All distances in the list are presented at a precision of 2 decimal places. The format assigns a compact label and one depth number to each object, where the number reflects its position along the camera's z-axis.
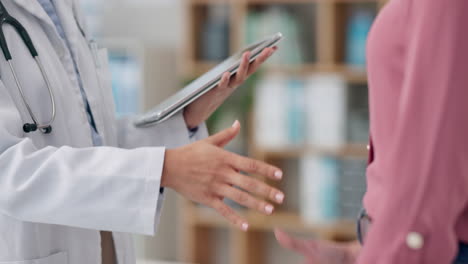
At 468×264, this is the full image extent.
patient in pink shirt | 1.30
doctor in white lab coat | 1.56
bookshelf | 3.63
